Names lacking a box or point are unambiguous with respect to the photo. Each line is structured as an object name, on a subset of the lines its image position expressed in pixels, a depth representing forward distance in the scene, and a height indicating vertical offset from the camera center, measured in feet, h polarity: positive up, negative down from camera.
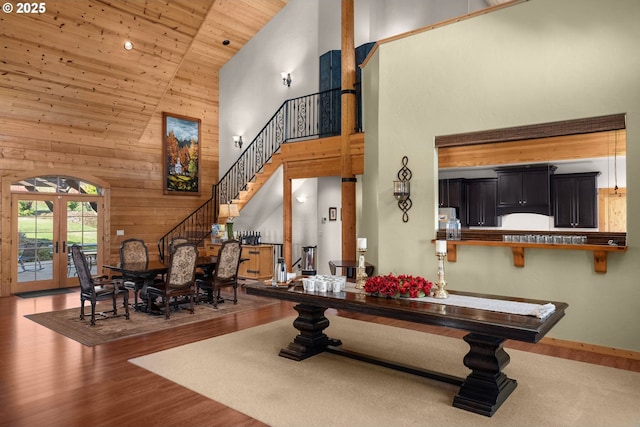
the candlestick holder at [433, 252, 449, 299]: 12.69 -1.94
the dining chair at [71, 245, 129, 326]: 18.92 -2.87
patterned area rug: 17.30 -4.44
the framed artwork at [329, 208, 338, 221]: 33.45 +0.55
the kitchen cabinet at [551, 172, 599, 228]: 22.45 +0.99
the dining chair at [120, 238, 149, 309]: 22.38 -1.66
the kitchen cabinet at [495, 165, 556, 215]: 23.80 +1.70
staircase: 32.27 +5.56
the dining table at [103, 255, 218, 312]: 20.20 -2.27
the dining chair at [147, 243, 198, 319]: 19.70 -2.49
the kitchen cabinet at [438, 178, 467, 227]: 26.89 +1.48
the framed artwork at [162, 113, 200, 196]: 35.40 +5.85
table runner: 10.77 -2.36
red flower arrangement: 12.60 -1.97
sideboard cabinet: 30.81 -2.94
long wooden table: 9.99 -2.55
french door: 27.48 -0.79
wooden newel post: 24.68 +5.43
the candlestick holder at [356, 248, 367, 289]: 14.39 -1.80
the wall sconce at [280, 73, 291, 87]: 35.99 +12.03
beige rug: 10.19 -4.63
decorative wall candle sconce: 19.47 +1.41
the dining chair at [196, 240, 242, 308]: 22.45 -2.69
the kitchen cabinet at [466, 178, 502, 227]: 26.00 +1.04
